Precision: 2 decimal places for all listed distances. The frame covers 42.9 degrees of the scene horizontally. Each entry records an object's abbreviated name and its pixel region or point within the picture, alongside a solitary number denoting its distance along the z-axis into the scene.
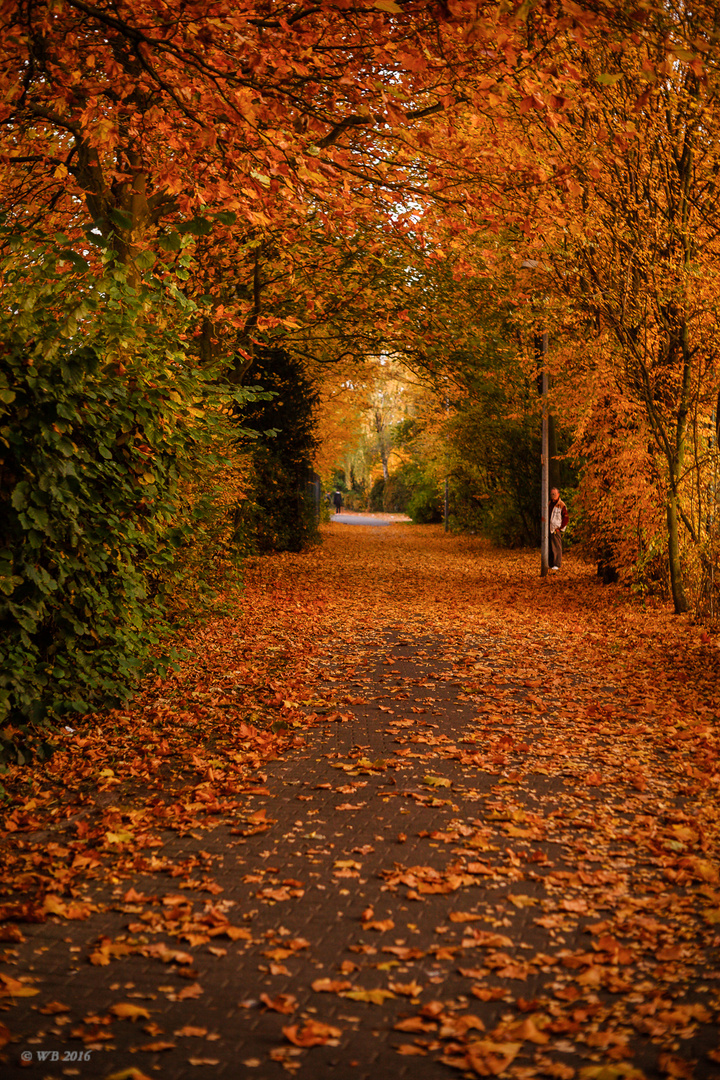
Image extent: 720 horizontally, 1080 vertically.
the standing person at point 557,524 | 19.72
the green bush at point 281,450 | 21.69
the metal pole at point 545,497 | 19.45
